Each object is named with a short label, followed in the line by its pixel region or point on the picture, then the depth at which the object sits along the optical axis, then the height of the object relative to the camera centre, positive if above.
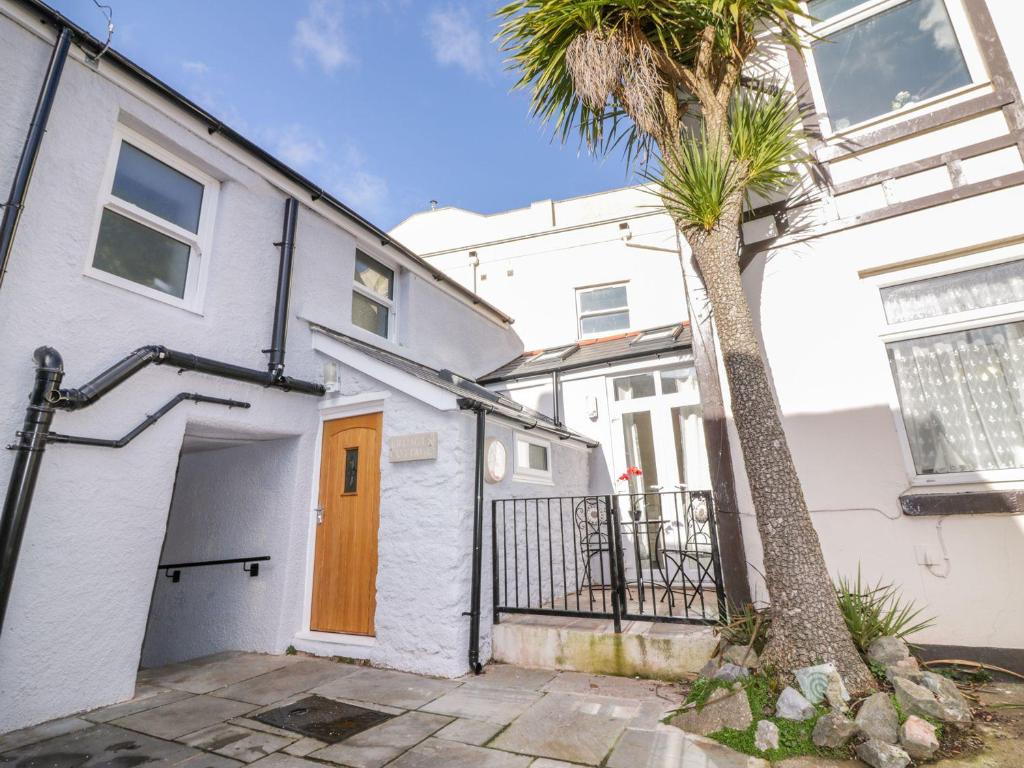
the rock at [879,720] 2.50 -1.07
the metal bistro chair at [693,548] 5.86 -0.39
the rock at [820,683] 2.77 -0.96
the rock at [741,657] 3.30 -0.96
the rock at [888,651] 3.06 -0.87
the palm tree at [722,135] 3.15 +3.11
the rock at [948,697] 2.61 -1.02
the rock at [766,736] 2.63 -1.19
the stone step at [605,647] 3.79 -1.04
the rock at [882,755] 2.33 -1.15
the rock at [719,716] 2.87 -1.17
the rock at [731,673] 3.20 -1.02
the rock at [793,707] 2.74 -1.08
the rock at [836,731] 2.53 -1.11
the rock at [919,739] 2.38 -1.10
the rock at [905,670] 2.88 -0.94
